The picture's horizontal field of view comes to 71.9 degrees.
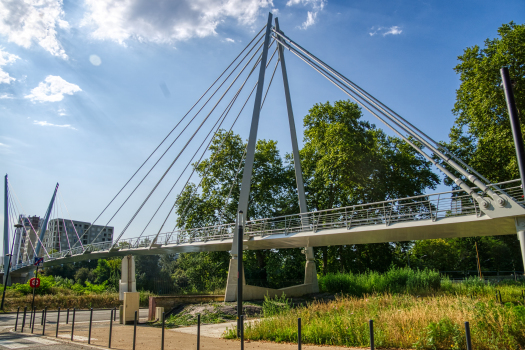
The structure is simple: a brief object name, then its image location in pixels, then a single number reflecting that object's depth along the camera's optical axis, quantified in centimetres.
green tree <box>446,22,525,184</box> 2227
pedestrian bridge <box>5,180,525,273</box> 1458
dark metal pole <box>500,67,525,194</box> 639
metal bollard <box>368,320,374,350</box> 645
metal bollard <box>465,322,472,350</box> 542
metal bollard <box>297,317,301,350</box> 750
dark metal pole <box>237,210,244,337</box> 1249
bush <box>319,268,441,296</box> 1989
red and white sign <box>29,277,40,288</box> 1729
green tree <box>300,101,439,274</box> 3066
